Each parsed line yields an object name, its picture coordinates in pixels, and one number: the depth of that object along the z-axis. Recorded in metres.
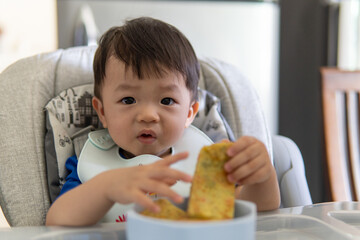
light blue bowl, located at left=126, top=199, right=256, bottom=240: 0.36
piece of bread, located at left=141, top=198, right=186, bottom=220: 0.45
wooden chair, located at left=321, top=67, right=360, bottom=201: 1.41
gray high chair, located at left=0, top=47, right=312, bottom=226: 0.85
